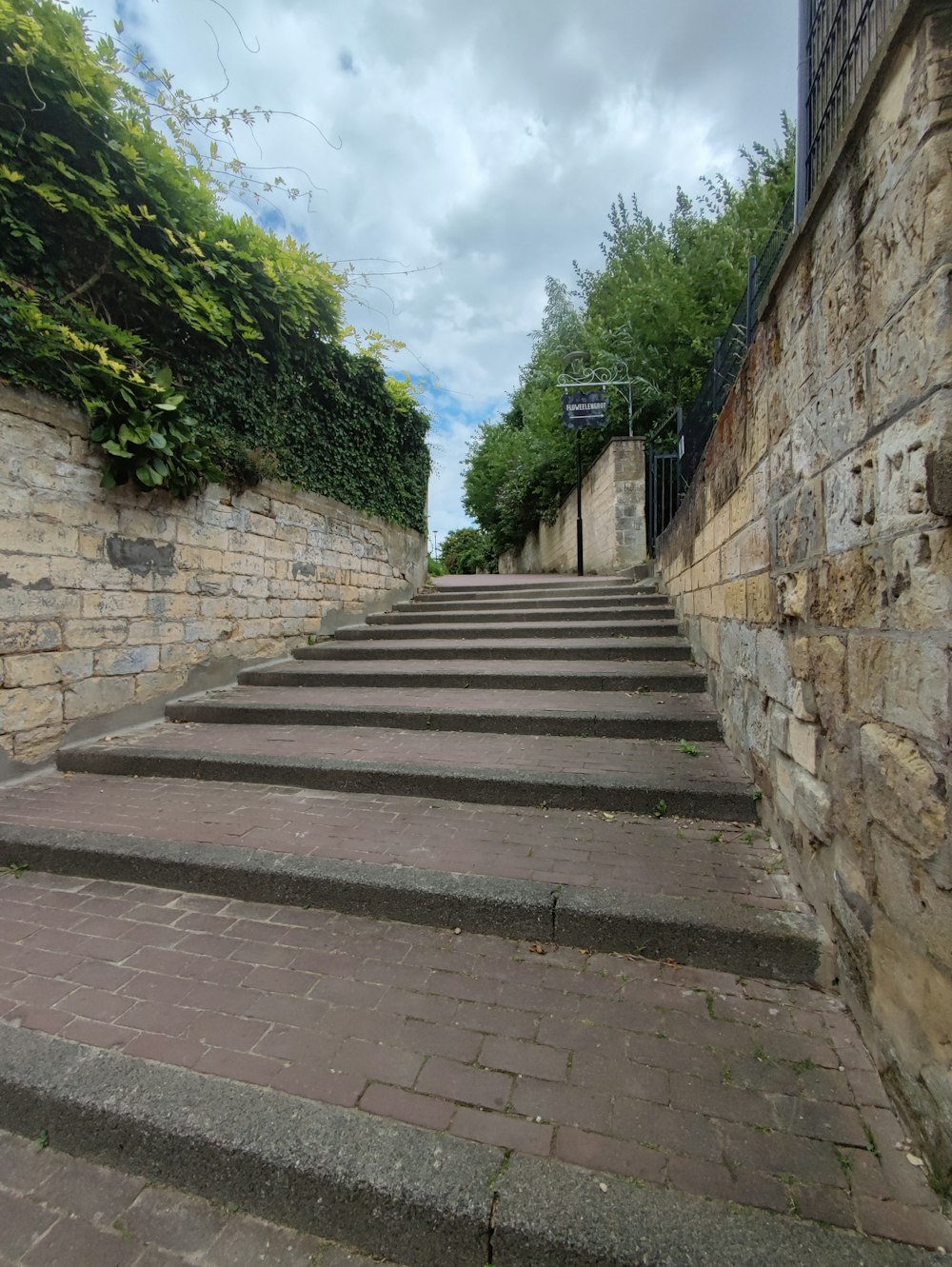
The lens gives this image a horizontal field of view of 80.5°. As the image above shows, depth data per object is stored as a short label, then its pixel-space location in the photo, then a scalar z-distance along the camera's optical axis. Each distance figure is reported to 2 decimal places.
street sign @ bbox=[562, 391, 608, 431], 9.55
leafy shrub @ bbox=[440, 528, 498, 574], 24.22
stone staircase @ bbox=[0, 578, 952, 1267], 1.25
